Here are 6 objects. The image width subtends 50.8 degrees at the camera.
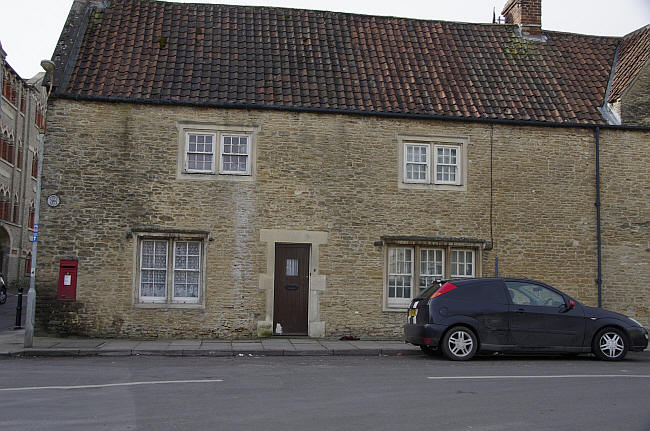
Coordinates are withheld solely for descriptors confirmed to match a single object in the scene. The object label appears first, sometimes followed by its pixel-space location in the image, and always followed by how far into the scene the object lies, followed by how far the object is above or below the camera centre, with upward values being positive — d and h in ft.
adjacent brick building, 123.85 +20.19
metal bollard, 61.26 -3.74
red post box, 51.31 -0.49
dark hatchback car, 41.98 -2.34
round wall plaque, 52.06 +5.49
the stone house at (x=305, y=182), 52.75 +7.97
